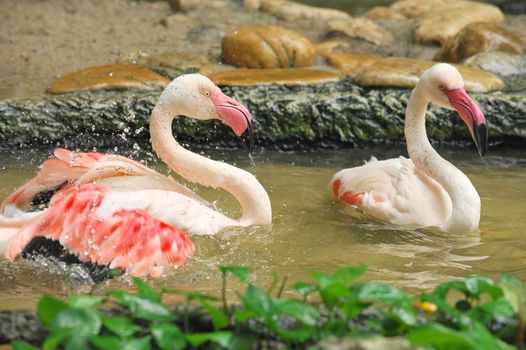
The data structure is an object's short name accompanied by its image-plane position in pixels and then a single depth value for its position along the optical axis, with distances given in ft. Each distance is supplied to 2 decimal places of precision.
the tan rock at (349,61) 45.17
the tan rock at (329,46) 50.96
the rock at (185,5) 63.21
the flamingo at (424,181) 28.27
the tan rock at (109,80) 40.56
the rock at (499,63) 44.75
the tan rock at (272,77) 40.98
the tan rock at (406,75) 40.47
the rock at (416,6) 63.98
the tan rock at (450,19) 54.85
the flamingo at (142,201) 22.63
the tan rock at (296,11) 62.28
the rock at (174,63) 44.96
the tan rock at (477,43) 48.62
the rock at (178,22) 58.95
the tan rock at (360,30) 55.77
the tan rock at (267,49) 47.50
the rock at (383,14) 63.01
